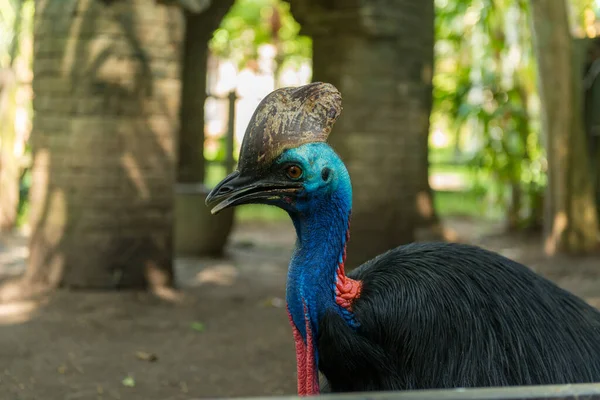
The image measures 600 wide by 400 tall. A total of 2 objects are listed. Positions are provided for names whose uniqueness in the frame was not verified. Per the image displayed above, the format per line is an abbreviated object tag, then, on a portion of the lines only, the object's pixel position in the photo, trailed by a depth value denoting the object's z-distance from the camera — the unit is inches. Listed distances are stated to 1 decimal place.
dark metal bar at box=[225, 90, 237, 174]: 429.1
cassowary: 107.4
